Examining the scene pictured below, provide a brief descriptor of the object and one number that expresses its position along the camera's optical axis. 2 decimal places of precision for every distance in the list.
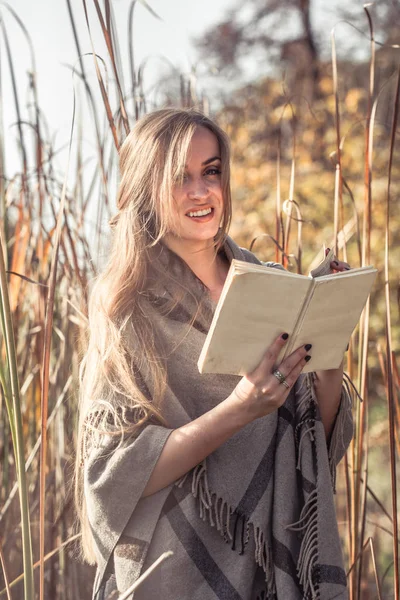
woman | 2.60
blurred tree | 13.43
